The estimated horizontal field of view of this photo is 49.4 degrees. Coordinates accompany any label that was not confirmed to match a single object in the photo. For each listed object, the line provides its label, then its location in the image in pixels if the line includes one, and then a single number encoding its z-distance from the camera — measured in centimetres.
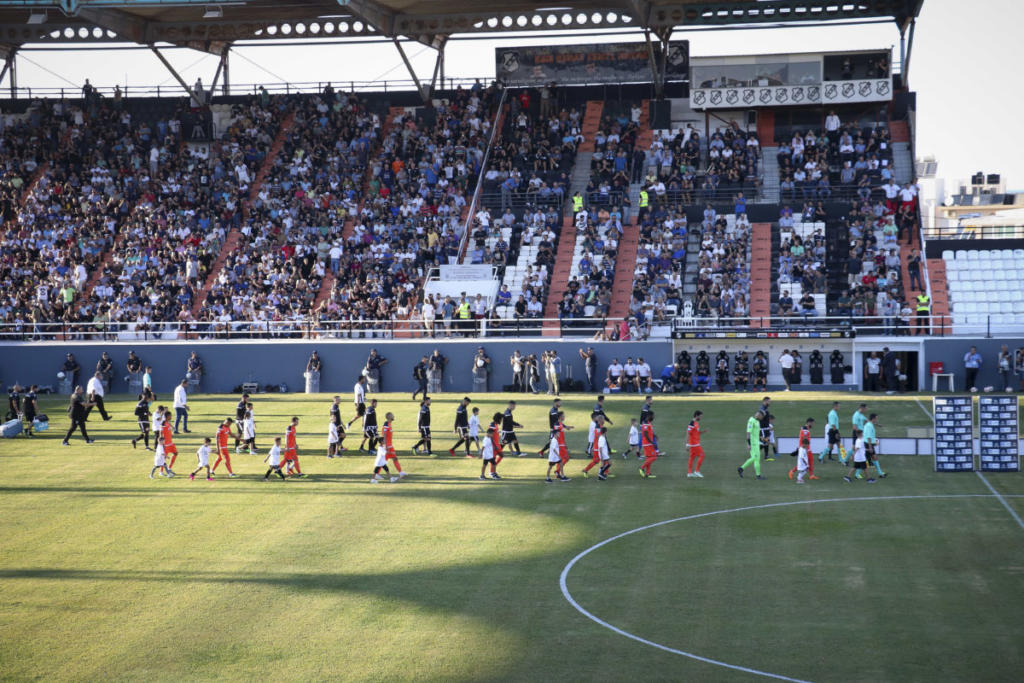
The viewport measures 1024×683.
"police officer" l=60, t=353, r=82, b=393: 4494
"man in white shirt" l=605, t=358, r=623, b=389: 4038
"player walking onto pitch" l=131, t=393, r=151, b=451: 3200
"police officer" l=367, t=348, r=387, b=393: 4244
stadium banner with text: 5619
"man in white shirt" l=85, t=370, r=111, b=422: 3609
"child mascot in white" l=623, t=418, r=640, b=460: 2852
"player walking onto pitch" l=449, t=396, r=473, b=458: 2995
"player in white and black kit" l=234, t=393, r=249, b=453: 3127
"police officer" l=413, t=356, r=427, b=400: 4156
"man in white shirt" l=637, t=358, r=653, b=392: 4016
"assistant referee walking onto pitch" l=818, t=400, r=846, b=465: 2795
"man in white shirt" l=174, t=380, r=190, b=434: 3409
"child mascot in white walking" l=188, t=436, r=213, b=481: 2714
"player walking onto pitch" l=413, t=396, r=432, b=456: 3008
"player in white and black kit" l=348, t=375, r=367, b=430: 3512
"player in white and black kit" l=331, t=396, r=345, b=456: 2994
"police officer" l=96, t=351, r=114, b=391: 4472
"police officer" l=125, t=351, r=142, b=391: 4441
